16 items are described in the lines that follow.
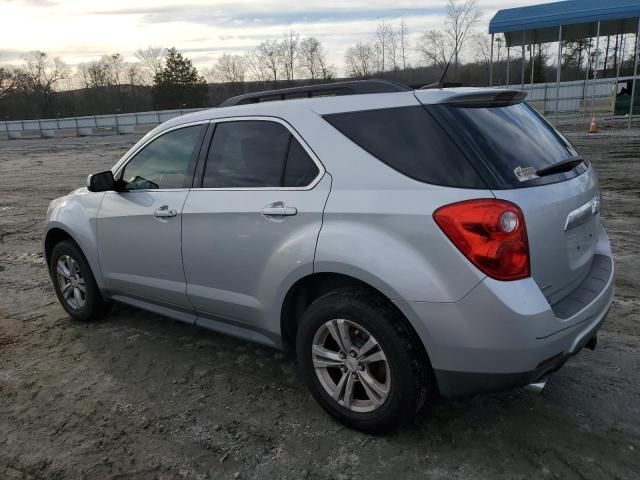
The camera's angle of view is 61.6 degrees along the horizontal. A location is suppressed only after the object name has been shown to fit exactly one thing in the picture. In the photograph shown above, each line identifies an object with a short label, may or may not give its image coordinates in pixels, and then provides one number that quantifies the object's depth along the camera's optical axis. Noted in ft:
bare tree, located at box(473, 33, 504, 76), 97.32
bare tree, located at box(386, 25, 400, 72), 197.62
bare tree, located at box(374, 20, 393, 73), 197.08
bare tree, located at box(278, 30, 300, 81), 239.30
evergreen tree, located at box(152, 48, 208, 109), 235.81
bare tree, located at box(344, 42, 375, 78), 199.52
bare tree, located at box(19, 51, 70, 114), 259.80
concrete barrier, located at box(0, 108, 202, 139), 142.57
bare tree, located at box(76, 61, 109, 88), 286.87
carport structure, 65.21
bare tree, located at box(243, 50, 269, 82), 253.24
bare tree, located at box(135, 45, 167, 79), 261.07
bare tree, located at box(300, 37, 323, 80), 233.76
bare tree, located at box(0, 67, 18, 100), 270.67
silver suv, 8.07
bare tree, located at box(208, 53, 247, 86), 264.31
